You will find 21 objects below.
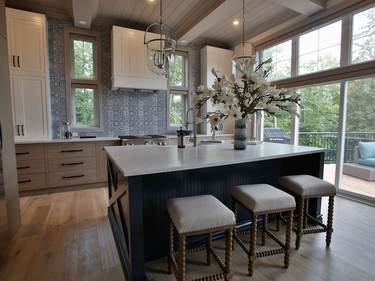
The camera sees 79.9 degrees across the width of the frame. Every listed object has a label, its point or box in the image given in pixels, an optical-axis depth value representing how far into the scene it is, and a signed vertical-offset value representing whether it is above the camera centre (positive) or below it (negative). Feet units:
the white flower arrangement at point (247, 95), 7.05 +0.92
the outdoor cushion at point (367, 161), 11.04 -1.92
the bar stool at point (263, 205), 5.52 -2.06
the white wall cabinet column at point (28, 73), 11.30 +2.65
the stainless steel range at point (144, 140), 12.84 -0.95
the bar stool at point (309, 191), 6.64 -2.04
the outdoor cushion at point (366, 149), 10.94 -1.29
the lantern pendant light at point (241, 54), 8.24 +2.69
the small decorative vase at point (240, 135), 7.77 -0.40
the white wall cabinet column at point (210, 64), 16.47 +4.43
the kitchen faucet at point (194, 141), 8.44 -0.68
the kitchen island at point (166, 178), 5.01 -1.70
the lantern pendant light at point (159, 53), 7.30 +2.33
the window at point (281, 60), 14.08 +4.10
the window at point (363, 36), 10.17 +4.04
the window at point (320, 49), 11.56 +4.06
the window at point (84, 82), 13.61 +2.61
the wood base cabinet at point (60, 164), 11.32 -2.16
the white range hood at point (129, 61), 13.25 +3.81
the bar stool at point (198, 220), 4.59 -2.03
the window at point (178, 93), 16.72 +2.32
